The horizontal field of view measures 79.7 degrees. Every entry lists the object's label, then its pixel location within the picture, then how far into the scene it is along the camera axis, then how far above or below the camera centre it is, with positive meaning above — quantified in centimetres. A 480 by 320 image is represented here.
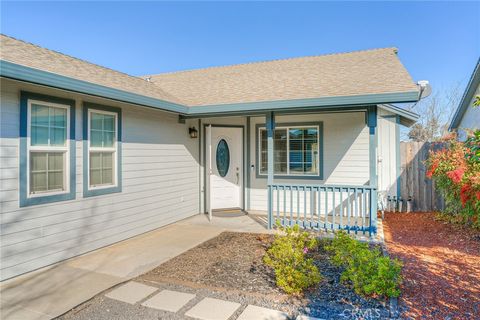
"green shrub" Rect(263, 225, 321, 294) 312 -124
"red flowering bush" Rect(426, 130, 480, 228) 495 -32
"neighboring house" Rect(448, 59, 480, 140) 757 +177
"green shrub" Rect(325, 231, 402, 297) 288 -118
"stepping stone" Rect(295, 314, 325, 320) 265 -143
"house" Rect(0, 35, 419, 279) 377 +41
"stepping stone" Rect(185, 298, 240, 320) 273 -145
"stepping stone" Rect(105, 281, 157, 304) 310 -146
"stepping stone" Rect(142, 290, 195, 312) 290 -146
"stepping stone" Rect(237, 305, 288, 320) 267 -144
